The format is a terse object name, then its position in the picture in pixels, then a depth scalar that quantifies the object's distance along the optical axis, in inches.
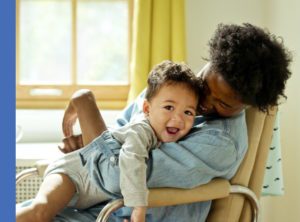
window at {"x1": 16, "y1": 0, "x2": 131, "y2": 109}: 115.6
